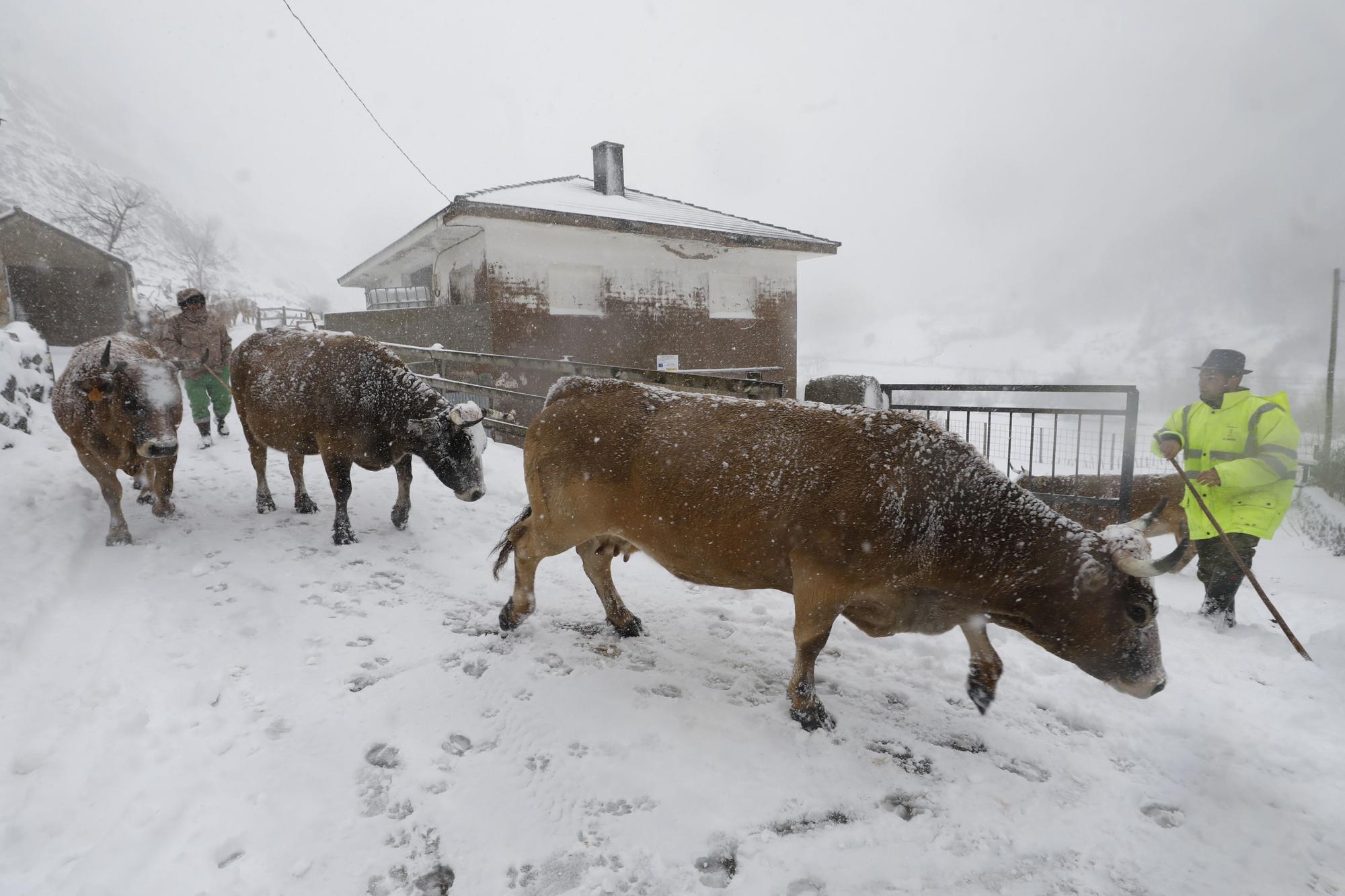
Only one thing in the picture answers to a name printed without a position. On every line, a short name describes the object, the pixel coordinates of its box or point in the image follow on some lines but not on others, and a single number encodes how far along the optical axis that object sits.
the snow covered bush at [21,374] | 6.43
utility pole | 19.27
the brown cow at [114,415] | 4.75
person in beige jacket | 7.77
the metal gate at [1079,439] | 5.11
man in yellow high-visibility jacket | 3.80
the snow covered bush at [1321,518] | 15.23
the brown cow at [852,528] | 2.47
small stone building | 19.31
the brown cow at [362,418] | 4.93
